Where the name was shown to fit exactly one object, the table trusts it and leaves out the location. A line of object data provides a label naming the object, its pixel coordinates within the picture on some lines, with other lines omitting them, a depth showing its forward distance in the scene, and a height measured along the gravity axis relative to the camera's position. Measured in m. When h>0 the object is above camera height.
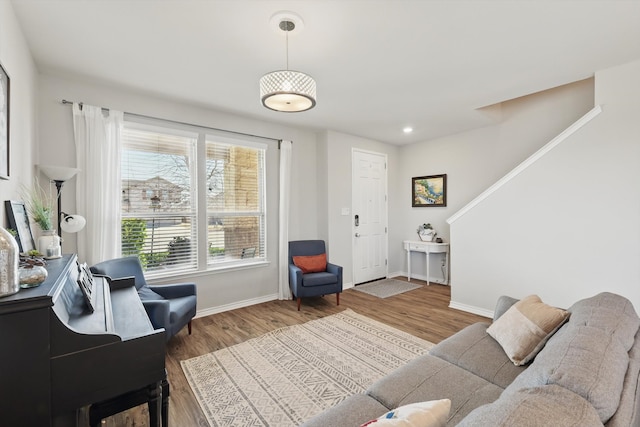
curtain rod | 2.81 +1.08
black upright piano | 1.05 -0.60
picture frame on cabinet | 1.73 -0.06
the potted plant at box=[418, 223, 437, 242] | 5.17 -0.38
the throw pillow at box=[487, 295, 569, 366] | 1.60 -0.69
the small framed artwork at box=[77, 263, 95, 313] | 1.59 -0.45
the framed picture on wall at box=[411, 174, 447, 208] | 5.15 +0.39
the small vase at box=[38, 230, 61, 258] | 1.93 -0.21
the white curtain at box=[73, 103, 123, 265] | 2.83 +0.33
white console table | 4.92 -0.63
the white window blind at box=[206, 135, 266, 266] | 3.77 +0.14
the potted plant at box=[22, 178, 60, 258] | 1.94 -0.07
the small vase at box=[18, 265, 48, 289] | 1.18 -0.26
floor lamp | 2.38 +0.30
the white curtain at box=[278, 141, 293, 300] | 4.23 -0.14
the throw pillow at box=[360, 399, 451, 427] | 0.82 -0.60
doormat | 4.59 -1.28
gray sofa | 0.75 -0.54
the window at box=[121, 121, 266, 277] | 3.24 +0.18
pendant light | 1.96 +0.87
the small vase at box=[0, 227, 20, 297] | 1.05 -0.19
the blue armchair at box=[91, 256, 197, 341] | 2.39 -0.79
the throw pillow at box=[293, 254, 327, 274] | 4.16 -0.74
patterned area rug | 1.97 -1.31
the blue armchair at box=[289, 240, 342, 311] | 3.82 -0.87
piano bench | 1.44 -0.98
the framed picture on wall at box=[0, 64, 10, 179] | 1.62 +0.52
